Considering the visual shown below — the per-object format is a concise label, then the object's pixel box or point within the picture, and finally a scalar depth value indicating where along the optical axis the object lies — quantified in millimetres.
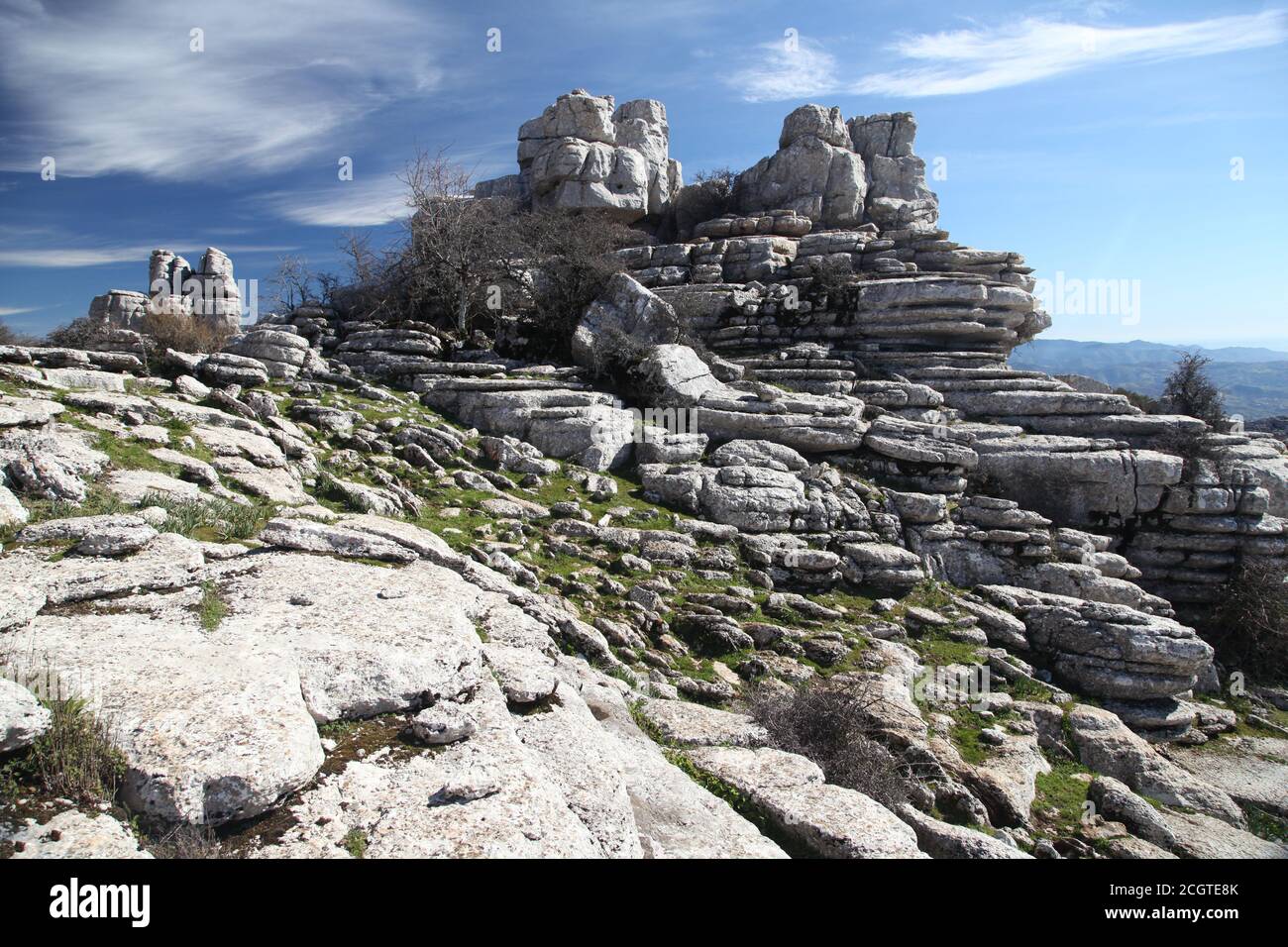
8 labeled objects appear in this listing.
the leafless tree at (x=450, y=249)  24562
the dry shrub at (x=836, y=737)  7691
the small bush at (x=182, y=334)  19781
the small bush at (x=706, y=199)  46906
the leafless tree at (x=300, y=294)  27241
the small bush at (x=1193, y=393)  24094
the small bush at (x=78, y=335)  19234
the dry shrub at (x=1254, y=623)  16906
